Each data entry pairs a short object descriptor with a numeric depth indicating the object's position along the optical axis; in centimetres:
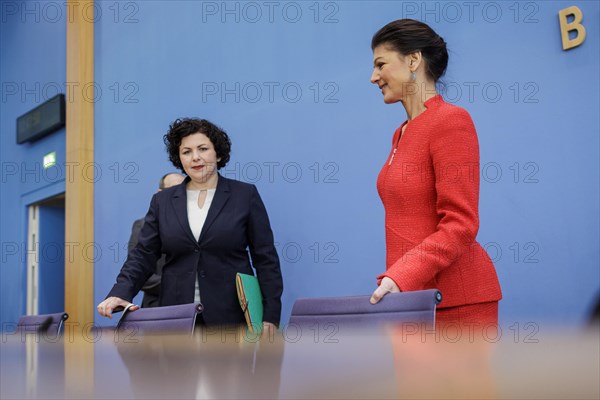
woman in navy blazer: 262
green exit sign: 660
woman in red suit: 158
